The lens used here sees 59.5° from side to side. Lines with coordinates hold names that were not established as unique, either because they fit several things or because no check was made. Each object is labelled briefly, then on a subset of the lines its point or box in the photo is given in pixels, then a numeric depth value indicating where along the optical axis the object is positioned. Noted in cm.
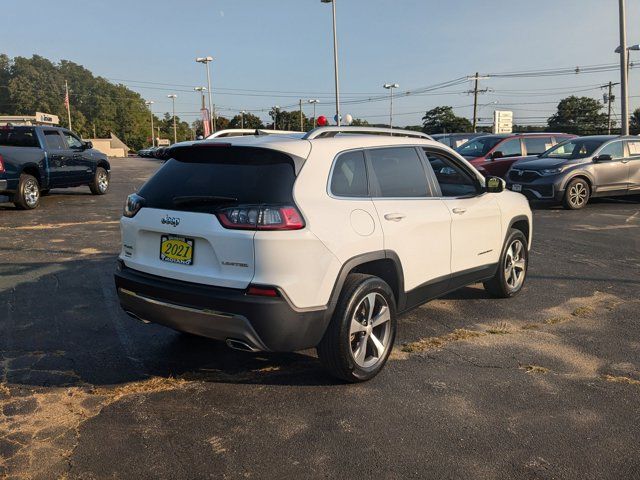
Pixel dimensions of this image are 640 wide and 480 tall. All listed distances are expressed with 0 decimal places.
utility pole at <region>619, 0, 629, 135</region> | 1956
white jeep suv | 329
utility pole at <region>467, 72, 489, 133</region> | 5734
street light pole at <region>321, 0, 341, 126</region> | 3028
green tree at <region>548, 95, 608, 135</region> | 8488
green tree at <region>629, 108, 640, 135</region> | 6511
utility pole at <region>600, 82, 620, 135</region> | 7806
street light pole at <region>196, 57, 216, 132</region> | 4769
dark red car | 1526
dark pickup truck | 1228
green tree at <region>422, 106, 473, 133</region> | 8808
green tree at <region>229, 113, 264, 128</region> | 10081
